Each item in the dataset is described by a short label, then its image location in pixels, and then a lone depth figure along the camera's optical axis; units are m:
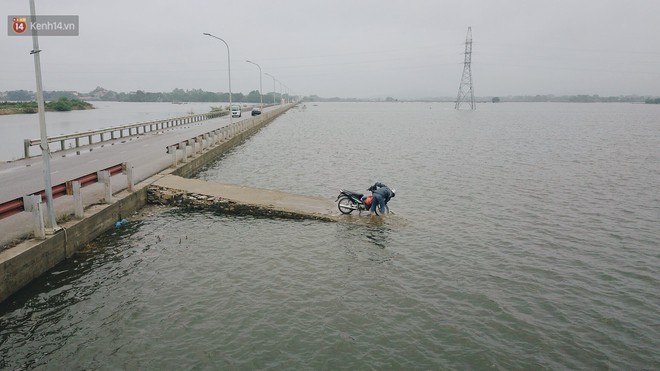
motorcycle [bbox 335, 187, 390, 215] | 15.75
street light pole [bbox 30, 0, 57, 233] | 10.16
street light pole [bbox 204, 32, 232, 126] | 39.82
